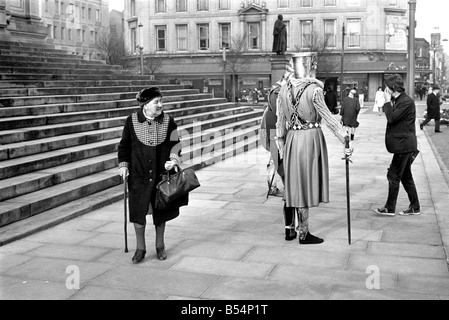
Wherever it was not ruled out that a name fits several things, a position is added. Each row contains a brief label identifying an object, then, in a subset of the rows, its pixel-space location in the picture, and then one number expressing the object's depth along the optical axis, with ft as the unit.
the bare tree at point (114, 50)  152.64
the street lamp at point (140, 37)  188.73
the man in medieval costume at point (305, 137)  21.11
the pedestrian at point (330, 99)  78.84
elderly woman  19.42
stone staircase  27.07
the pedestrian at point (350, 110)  60.03
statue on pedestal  90.07
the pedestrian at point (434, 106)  70.13
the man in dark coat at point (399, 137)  25.77
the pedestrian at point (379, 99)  103.68
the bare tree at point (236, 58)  176.04
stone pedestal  88.88
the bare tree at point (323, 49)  167.12
